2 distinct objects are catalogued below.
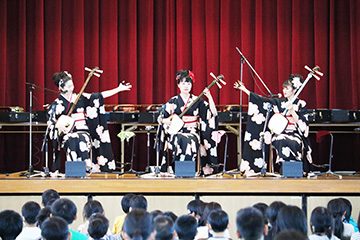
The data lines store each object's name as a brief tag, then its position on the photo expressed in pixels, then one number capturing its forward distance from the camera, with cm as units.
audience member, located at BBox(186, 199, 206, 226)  965
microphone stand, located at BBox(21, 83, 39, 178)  1447
